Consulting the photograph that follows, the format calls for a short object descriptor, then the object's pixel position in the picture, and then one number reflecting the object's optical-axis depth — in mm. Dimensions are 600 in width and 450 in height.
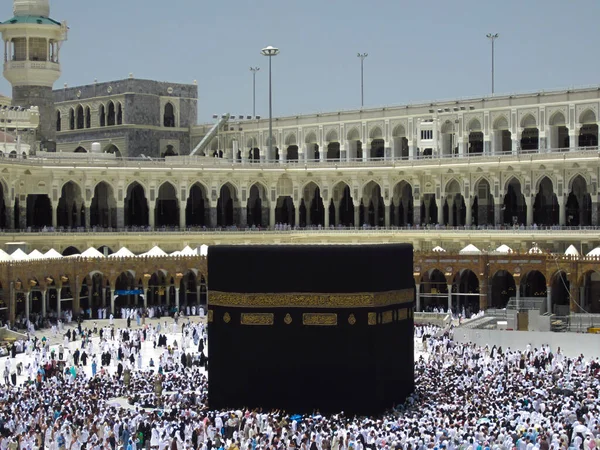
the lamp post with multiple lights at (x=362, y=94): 68575
